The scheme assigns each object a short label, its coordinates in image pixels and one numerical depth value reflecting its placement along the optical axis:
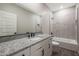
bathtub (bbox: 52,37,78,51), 2.19
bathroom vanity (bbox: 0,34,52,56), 0.67
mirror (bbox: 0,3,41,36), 1.10
